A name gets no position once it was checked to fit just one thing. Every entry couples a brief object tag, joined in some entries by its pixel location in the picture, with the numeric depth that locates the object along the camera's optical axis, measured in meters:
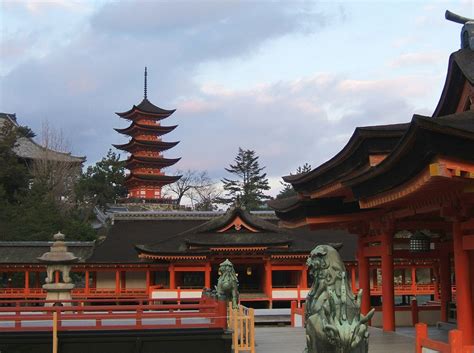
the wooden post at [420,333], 9.58
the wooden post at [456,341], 8.17
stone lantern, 24.02
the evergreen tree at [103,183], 63.75
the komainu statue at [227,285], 15.45
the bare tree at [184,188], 84.19
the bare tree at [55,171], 58.80
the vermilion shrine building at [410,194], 8.46
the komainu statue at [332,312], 6.64
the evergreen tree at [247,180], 79.44
